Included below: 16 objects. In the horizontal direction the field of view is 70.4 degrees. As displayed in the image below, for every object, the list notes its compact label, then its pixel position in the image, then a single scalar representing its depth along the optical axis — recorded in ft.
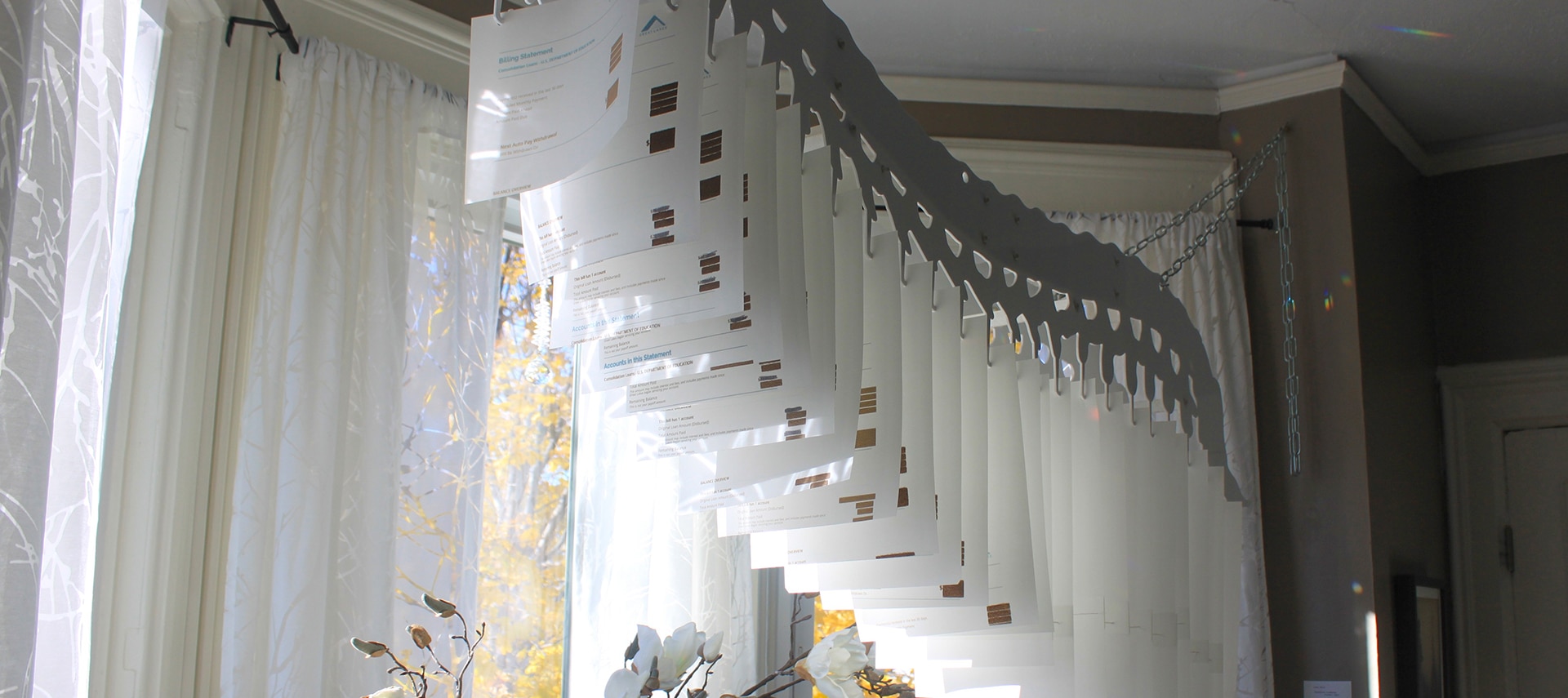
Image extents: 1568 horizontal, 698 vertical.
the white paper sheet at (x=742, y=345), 2.87
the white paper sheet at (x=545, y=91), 2.57
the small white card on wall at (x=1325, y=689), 8.31
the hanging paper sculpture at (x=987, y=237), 3.26
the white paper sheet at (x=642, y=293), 2.72
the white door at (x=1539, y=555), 9.46
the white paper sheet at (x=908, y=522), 3.36
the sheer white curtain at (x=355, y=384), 5.48
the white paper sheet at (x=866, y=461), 3.21
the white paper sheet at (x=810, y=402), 2.95
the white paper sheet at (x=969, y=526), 3.67
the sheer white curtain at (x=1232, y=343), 8.27
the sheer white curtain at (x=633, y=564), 7.01
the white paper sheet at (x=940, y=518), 3.47
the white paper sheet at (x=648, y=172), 2.67
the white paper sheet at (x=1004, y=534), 3.85
